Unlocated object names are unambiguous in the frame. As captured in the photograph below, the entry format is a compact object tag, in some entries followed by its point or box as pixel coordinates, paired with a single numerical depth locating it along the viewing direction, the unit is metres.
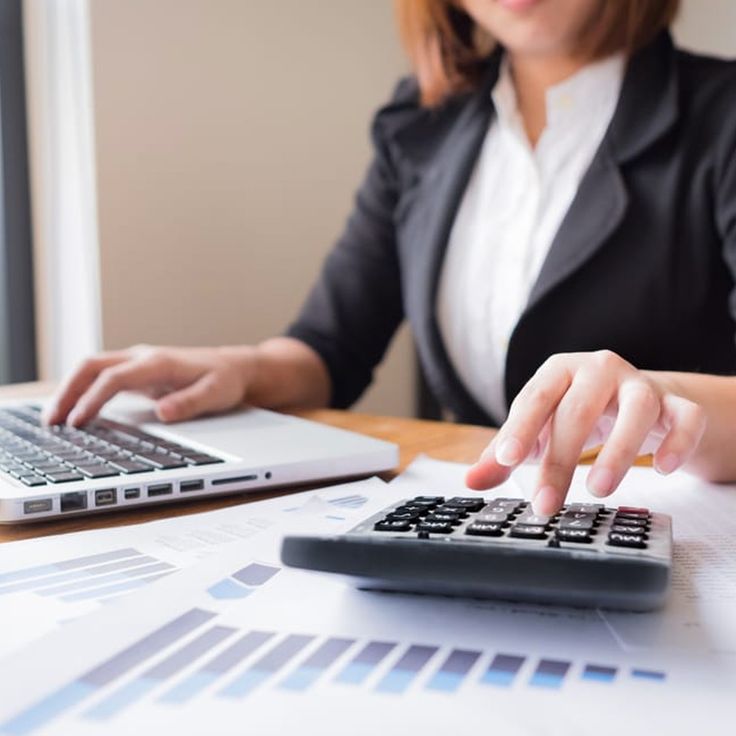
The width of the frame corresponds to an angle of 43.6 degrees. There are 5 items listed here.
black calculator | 0.30
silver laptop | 0.48
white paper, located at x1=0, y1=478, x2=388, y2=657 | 0.34
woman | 0.90
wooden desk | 0.48
